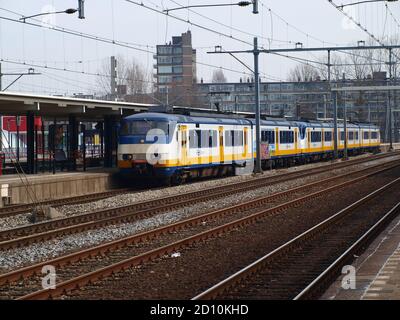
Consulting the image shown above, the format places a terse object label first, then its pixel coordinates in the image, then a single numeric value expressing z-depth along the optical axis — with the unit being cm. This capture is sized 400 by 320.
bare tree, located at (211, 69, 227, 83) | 16338
